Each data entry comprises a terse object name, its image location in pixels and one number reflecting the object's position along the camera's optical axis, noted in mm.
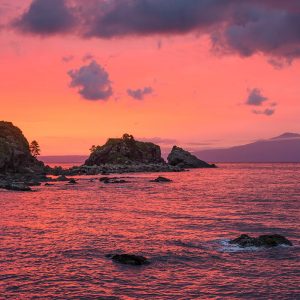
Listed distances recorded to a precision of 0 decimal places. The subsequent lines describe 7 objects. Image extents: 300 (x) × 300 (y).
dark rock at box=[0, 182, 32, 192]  82875
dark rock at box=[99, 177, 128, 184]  111750
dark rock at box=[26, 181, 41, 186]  99438
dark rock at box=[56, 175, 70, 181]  121000
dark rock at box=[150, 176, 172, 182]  119562
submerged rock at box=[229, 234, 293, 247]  30078
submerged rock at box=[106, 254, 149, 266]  25031
